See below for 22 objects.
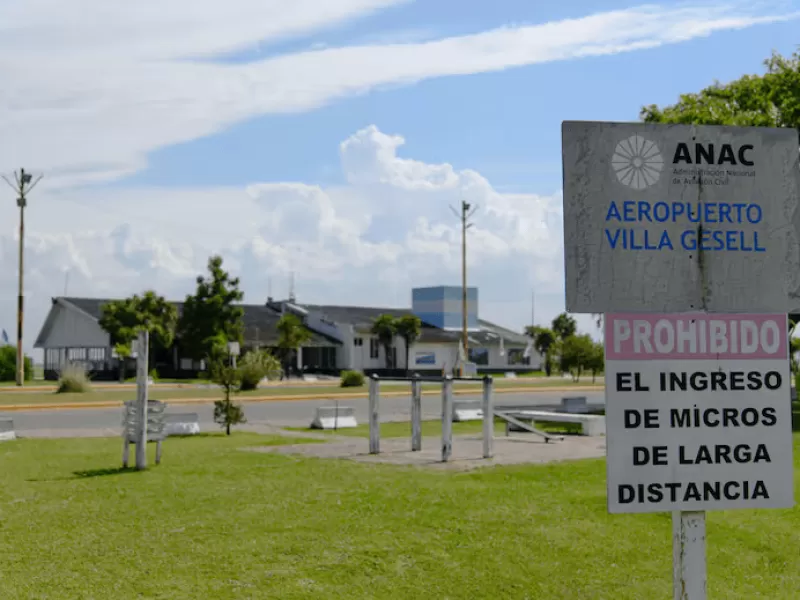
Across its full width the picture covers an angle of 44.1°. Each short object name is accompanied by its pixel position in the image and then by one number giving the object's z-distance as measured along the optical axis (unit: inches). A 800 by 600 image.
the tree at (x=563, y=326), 3324.3
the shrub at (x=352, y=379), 1845.5
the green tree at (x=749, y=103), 1139.3
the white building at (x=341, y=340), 2353.6
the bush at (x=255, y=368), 1598.2
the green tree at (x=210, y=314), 2194.6
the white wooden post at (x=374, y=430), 600.7
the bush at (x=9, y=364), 2166.6
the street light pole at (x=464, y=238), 2406.5
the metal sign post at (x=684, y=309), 180.5
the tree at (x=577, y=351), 2062.0
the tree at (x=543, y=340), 3001.5
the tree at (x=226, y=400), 778.8
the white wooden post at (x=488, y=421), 577.8
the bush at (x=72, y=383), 1481.3
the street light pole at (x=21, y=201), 1998.0
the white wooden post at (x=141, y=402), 521.3
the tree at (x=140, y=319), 2142.0
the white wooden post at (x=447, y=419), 558.3
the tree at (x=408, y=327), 2719.0
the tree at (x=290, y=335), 2401.6
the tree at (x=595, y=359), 2039.9
